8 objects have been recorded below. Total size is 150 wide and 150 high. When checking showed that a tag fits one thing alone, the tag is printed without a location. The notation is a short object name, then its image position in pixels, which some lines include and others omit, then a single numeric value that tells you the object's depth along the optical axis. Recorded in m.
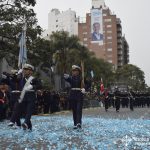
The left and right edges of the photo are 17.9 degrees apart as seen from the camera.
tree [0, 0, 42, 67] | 34.12
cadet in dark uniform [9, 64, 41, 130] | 13.77
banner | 155.62
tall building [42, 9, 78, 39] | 154.50
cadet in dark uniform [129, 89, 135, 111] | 37.34
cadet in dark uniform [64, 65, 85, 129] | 15.16
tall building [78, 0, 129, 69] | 155.62
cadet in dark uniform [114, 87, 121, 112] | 34.72
